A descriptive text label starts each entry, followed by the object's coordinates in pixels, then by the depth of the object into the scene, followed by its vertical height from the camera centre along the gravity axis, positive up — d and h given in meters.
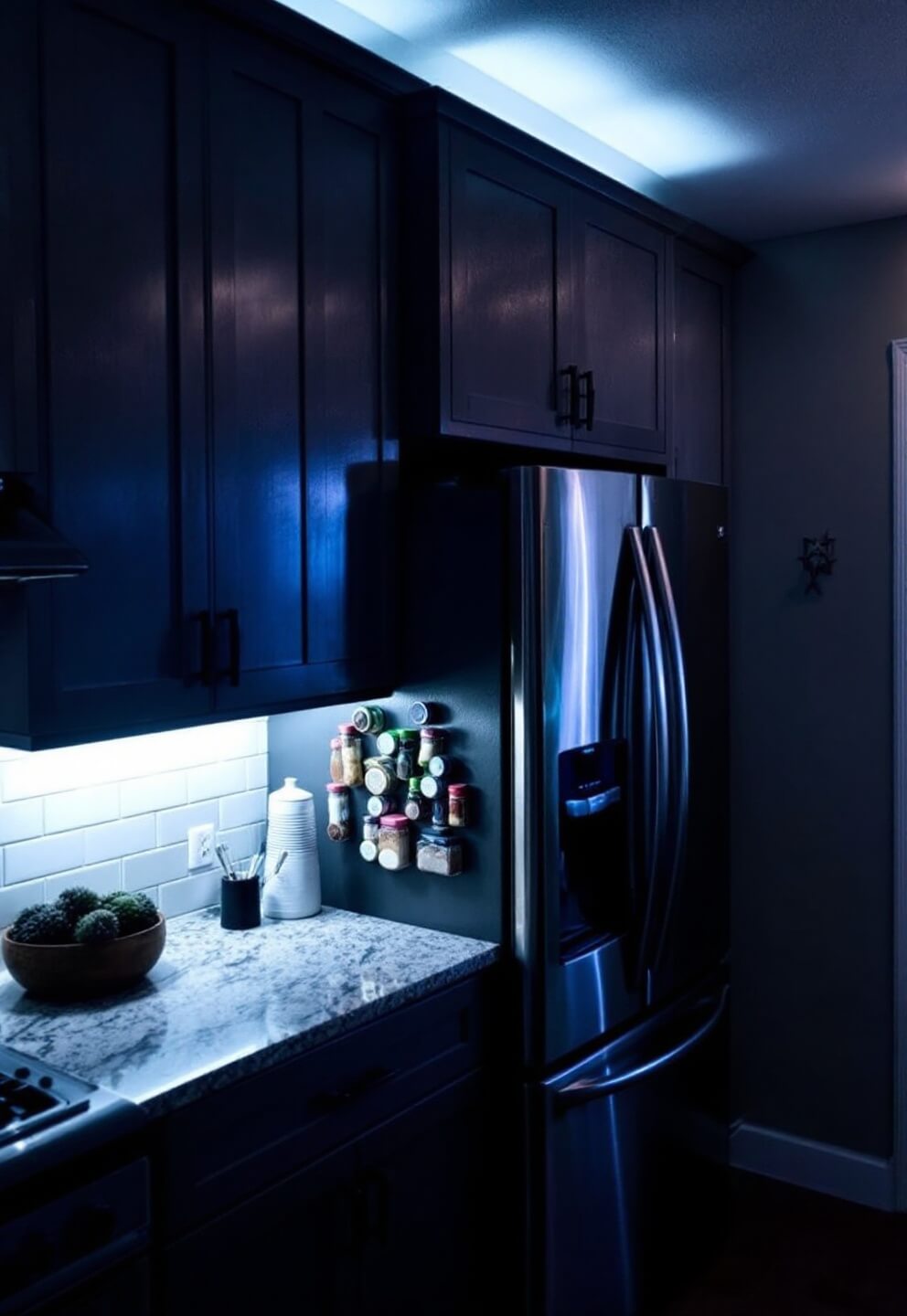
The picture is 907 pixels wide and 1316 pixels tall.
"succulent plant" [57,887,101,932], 1.89 -0.47
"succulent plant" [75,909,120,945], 1.84 -0.50
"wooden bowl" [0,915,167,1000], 1.84 -0.56
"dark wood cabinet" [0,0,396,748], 1.70 +0.35
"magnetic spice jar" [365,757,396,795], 2.33 -0.34
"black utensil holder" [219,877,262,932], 2.28 -0.57
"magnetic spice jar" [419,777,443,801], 2.28 -0.36
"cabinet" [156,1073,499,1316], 1.67 -0.97
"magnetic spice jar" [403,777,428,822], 2.31 -0.40
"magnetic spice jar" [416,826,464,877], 2.26 -0.48
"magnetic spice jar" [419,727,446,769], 2.29 -0.28
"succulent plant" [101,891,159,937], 1.91 -0.49
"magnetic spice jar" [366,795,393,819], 2.35 -0.40
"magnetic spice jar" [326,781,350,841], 2.40 -0.42
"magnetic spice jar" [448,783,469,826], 2.25 -0.38
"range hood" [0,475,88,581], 1.49 +0.07
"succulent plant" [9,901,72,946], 1.86 -0.50
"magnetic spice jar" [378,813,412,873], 2.31 -0.47
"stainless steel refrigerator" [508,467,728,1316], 2.21 -0.56
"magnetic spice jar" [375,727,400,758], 2.32 -0.27
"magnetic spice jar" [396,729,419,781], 2.31 -0.30
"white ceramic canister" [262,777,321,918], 2.36 -0.51
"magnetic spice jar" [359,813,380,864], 2.37 -0.47
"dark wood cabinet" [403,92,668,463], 2.27 +0.61
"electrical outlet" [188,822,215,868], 2.40 -0.49
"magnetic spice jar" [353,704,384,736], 2.37 -0.24
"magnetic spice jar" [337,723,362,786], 2.38 -0.31
